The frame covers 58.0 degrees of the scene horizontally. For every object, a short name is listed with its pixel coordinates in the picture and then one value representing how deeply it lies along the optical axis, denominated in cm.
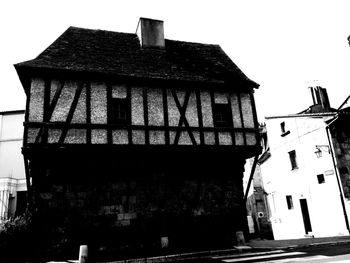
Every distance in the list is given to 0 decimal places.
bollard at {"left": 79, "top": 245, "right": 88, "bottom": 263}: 966
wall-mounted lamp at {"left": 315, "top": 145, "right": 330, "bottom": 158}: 1584
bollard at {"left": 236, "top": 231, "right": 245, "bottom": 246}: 1146
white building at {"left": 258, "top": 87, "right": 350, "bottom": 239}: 1536
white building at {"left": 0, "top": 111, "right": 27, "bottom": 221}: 1827
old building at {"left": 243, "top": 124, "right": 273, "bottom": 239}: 2361
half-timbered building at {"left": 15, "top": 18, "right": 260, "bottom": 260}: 1039
